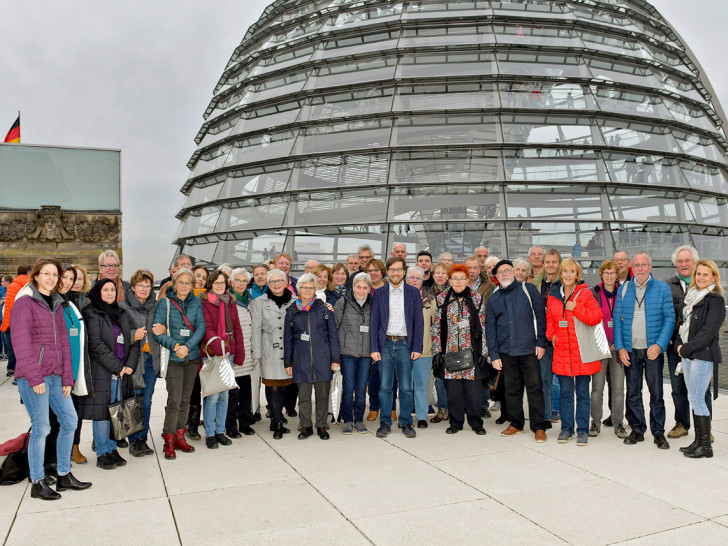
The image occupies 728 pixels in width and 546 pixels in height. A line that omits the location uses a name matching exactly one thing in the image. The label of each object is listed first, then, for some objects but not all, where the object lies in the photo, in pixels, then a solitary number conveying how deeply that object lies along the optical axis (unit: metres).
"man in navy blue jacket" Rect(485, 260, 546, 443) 5.86
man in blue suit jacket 6.10
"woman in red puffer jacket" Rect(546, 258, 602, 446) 5.64
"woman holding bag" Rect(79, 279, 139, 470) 4.79
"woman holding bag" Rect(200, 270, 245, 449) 5.57
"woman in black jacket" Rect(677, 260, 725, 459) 5.03
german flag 21.62
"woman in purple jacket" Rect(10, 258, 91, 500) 4.00
